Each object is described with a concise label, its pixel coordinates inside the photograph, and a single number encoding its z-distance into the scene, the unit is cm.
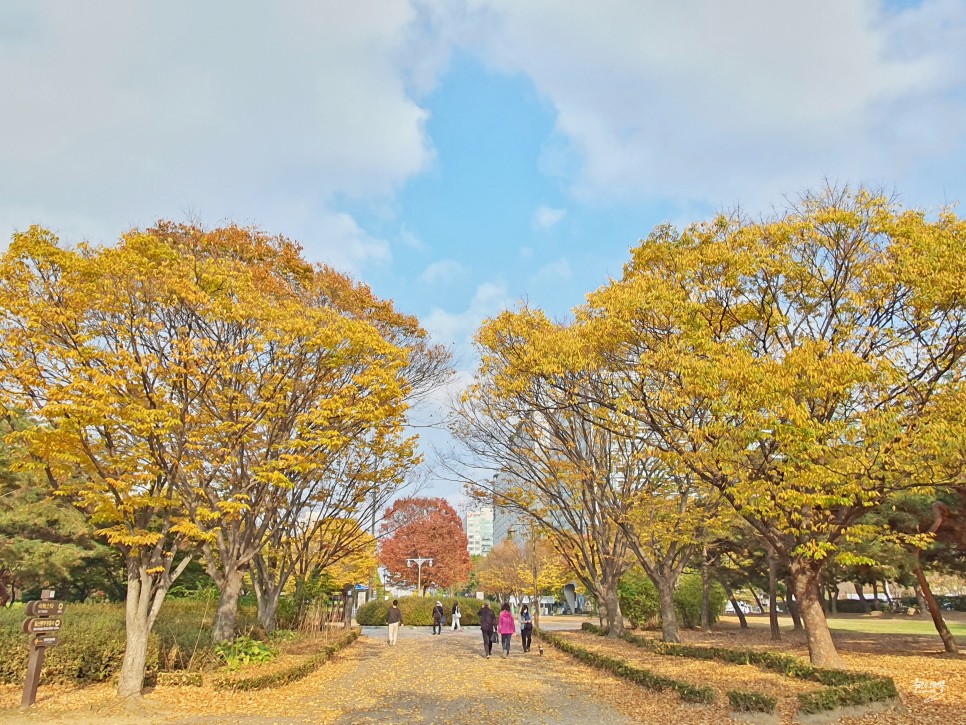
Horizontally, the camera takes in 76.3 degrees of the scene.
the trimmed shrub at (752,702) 778
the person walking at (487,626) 1602
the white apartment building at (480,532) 15675
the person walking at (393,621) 2025
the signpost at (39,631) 852
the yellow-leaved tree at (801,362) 882
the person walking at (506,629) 1620
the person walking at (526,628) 1770
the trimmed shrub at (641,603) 2684
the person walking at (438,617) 2538
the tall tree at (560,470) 1616
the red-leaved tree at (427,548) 4831
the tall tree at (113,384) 888
